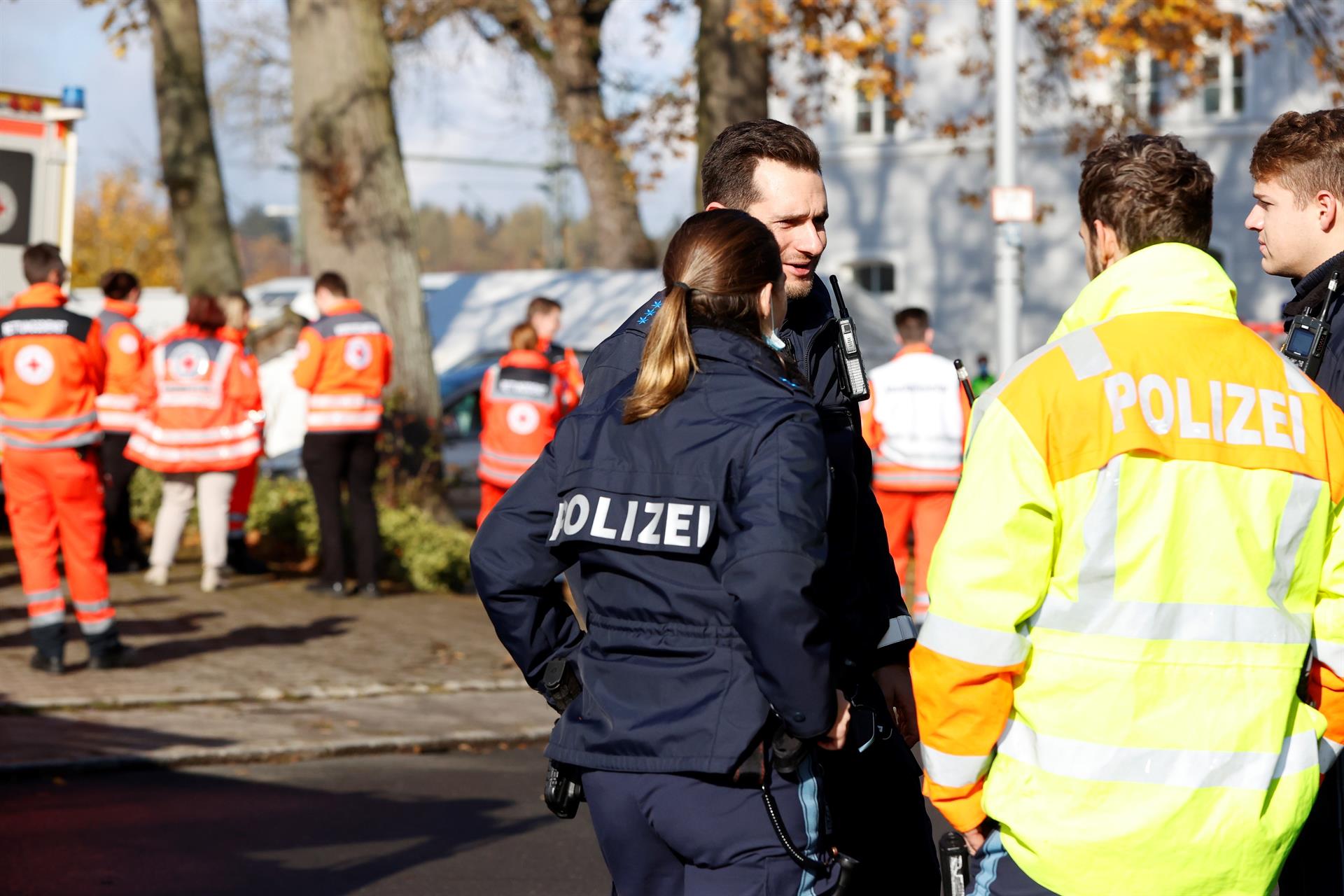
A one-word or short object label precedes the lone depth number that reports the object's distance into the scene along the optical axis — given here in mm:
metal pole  13844
